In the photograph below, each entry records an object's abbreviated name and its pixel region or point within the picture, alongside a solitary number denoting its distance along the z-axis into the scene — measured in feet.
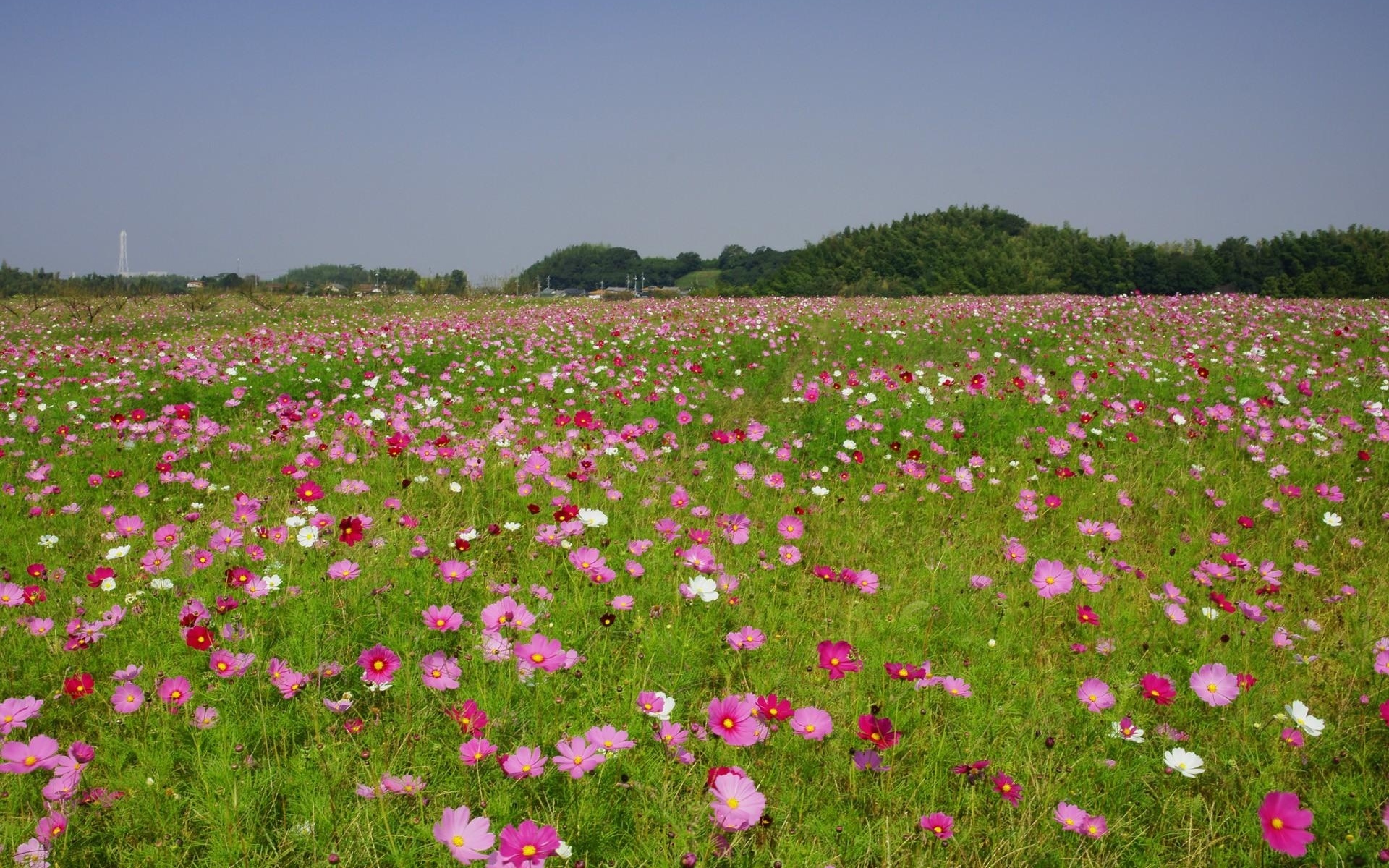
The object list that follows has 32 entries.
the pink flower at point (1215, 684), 6.50
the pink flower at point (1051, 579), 8.34
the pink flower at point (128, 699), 5.81
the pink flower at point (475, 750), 5.29
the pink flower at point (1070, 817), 5.32
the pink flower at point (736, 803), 4.58
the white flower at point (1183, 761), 5.99
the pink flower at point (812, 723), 5.61
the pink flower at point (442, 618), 6.92
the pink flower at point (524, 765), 5.14
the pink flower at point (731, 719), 5.46
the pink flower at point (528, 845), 4.08
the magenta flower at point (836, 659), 5.98
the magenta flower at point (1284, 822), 4.49
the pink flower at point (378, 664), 6.16
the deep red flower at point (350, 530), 7.20
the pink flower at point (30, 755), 5.01
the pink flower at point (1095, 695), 6.61
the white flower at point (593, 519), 8.76
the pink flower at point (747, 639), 6.91
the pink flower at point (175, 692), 6.13
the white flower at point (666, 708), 5.87
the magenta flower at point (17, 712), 5.52
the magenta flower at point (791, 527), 10.40
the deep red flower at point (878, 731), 5.45
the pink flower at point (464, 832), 4.34
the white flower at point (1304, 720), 6.04
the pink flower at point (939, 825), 5.13
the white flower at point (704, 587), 7.70
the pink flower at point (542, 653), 6.29
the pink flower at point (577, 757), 4.99
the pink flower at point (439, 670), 6.21
